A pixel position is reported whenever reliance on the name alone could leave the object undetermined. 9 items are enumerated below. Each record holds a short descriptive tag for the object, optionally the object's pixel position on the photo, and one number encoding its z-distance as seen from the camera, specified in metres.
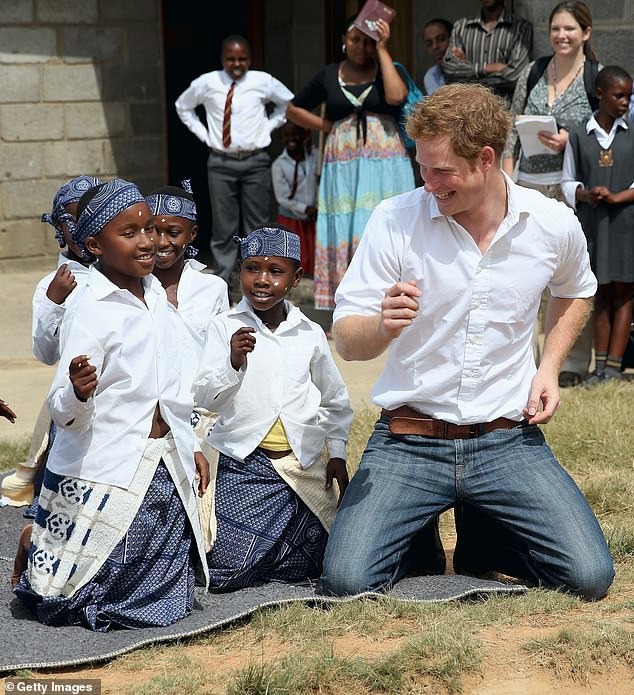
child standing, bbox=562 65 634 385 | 7.12
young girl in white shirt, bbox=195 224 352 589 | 4.46
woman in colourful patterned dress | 8.05
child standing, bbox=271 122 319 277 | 9.48
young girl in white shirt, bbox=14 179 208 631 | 3.99
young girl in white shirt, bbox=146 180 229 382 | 5.04
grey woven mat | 3.86
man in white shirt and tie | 9.55
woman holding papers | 7.26
